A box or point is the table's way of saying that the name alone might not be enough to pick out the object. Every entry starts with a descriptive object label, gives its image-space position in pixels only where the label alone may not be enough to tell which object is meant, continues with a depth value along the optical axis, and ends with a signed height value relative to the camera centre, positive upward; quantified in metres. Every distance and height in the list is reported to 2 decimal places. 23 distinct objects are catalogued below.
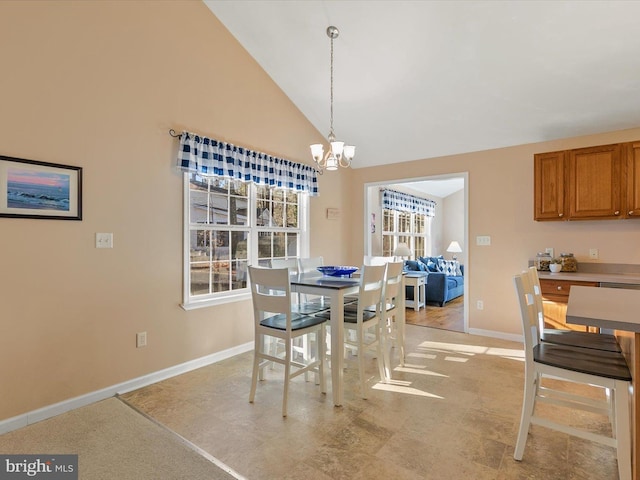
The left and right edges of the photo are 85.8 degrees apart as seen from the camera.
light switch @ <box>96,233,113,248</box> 2.63 -0.01
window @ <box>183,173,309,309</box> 3.38 +0.07
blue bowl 3.20 -0.30
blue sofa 6.11 -0.85
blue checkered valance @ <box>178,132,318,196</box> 3.14 +0.79
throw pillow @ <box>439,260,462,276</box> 7.32 -0.64
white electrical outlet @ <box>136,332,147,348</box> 2.88 -0.85
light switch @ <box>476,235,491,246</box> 4.32 -0.03
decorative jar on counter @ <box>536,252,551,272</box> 3.85 -0.26
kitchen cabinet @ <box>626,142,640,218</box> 3.27 +0.55
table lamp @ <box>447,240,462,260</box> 8.85 -0.26
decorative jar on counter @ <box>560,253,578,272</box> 3.70 -0.28
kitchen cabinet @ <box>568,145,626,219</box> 3.37 +0.56
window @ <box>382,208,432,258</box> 7.21 +0.17
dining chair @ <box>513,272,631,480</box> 1.60 -0.69
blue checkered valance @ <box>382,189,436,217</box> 6.99 +0.80
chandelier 2.91 +0.74
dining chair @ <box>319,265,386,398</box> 2.63 -0.65
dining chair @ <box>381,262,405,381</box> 2.96 -0.65
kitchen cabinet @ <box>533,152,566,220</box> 3.67 +0.57
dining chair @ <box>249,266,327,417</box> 2.40 -0.65
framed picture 2.22 +0.34
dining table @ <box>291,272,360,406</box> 2.54 -0.63
